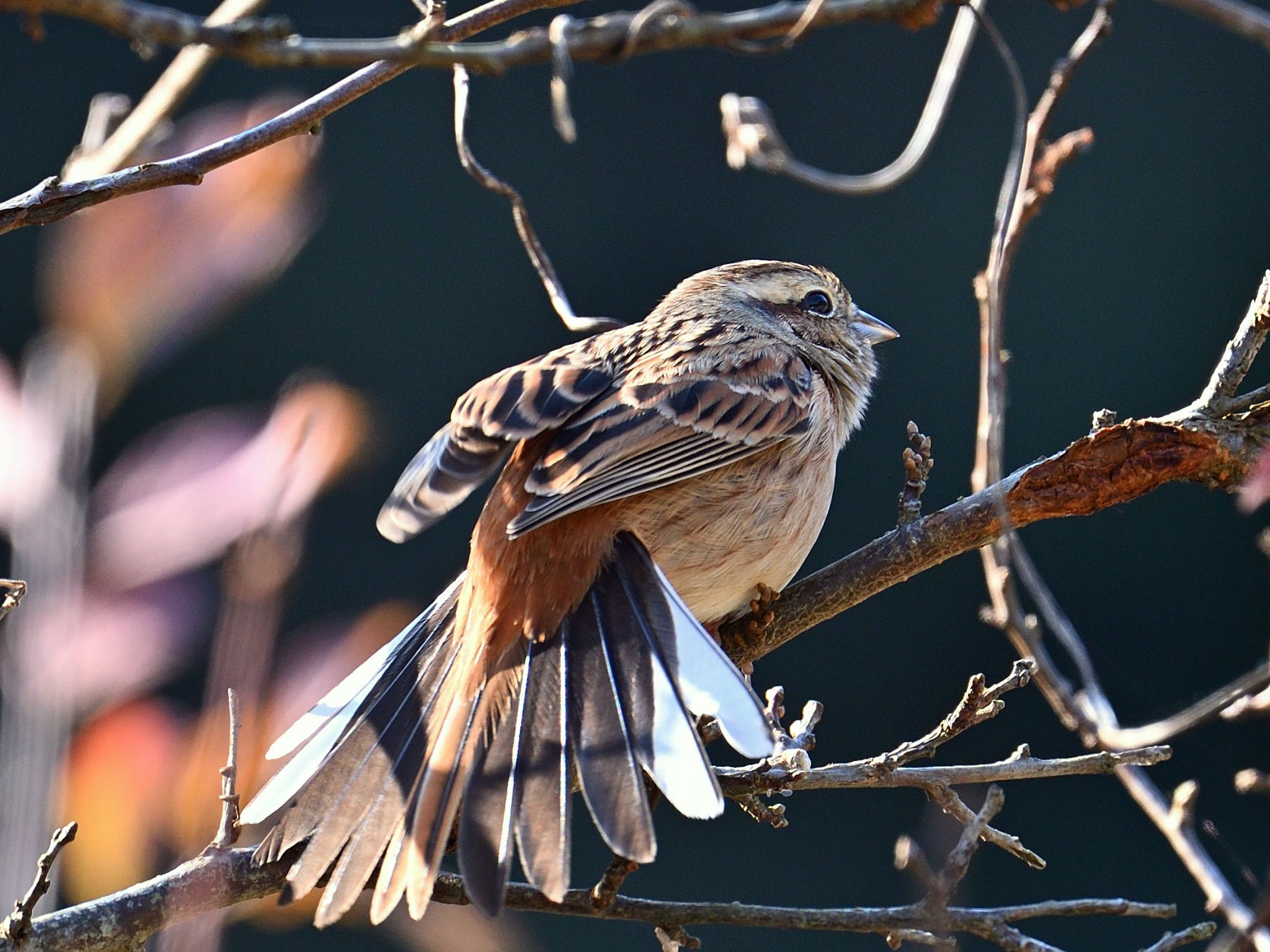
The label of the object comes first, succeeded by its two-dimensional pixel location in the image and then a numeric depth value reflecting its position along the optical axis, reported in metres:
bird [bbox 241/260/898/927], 4.88
